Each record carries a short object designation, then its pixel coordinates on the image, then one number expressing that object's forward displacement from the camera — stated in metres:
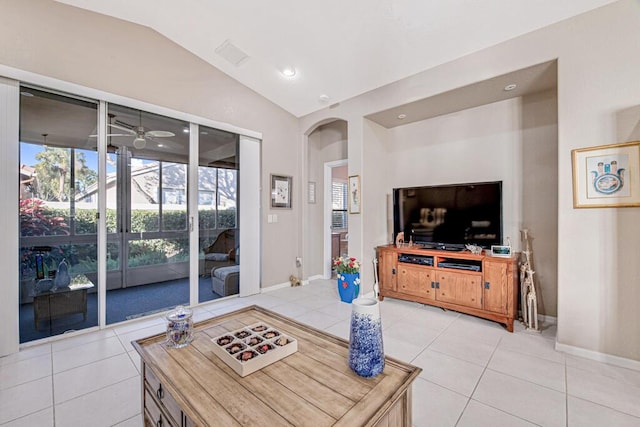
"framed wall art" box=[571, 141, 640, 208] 2.12
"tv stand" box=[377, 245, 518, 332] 2.84
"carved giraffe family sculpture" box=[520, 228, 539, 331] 2.80
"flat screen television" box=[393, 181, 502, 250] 3.12
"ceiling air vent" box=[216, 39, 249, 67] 3.23
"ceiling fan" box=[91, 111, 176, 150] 2.98
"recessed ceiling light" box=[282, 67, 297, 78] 3.50
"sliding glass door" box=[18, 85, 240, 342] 2.59
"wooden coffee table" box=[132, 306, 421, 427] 0.96
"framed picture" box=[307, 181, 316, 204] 4.95
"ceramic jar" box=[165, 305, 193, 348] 1.48
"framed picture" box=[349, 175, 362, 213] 3.81
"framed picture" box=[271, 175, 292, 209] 4.35
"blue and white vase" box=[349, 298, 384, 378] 1.17
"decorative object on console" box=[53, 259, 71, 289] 2.72
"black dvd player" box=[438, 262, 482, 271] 3.05
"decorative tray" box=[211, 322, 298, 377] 1.24
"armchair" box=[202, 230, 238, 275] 3.71
